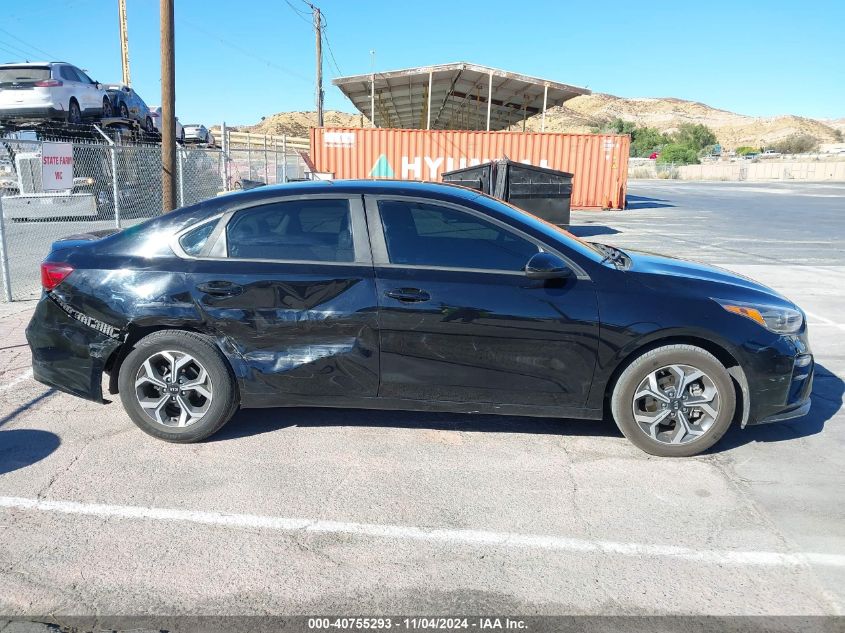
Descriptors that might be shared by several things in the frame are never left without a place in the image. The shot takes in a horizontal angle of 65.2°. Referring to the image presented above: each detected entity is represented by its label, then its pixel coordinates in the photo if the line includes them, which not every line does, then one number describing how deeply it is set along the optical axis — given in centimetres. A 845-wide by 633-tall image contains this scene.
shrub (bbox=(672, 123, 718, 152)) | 11144
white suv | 1452
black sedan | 389
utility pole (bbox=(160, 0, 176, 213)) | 1016
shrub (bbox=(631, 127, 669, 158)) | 10744
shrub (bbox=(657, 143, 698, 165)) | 9194
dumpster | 1254
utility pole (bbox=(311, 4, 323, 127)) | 3129
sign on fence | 1088
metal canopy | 2298
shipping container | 2270
